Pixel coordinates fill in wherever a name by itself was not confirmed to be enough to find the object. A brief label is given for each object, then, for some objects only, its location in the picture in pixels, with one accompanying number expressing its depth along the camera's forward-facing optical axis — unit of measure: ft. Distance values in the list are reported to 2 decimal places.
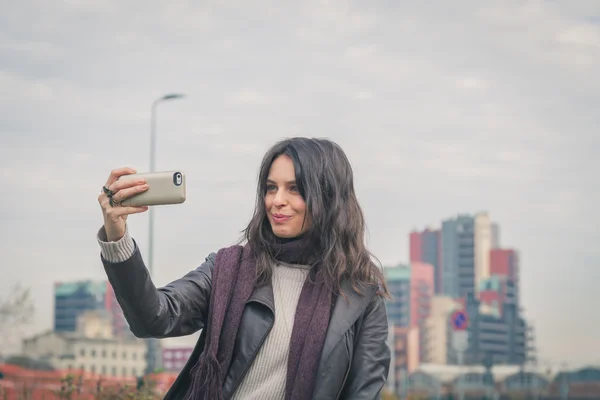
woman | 10.85
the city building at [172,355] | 382.22
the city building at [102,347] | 437.99
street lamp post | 76.16
